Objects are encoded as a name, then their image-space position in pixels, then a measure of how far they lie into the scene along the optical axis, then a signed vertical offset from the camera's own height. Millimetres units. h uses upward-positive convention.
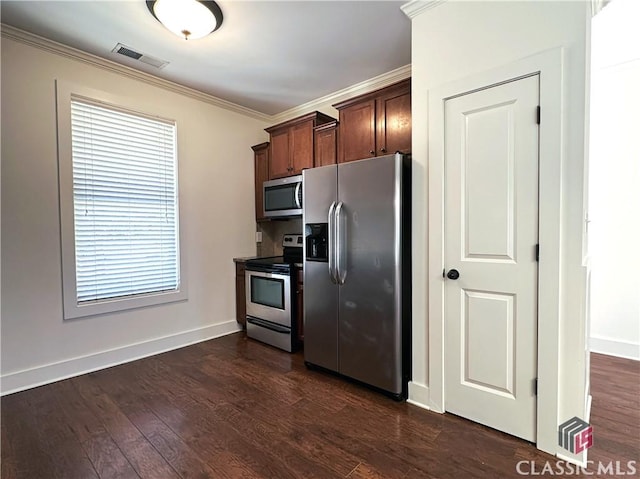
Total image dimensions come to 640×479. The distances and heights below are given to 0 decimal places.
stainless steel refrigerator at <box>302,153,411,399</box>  2227 -284
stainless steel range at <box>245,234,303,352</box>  3213 -693
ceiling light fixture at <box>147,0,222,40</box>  2057 +1490
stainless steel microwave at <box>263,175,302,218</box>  3412 +416
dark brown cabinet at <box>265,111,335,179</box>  3484 +1032
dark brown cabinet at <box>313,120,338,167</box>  3291 +952
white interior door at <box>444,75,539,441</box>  1766 -138
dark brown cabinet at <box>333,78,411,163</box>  2764 +1023
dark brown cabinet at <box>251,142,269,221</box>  4051 +822
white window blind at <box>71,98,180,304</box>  2795 +305
